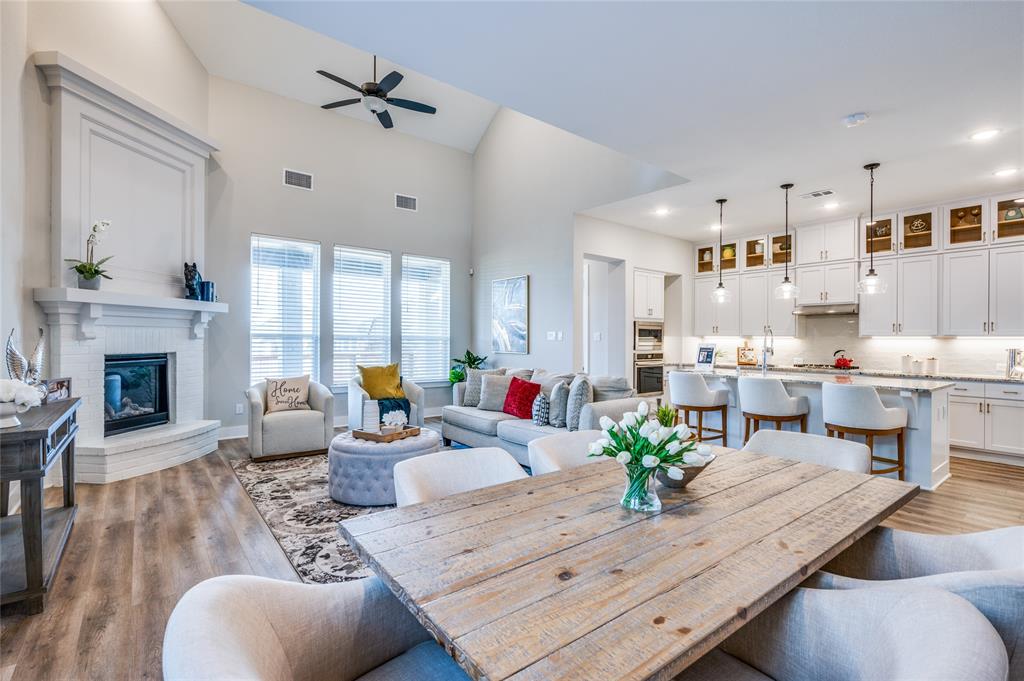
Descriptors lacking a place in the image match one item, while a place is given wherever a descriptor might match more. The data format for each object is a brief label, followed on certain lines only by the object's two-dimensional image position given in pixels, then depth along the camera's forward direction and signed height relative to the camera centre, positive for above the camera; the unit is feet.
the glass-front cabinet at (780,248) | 21.11 +4.15
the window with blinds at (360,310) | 22.03 +1.48
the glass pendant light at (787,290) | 16.10 +1.73
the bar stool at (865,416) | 11.99 -1.89
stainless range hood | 19.78 +1.31
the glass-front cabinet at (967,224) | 16.60 +4.14
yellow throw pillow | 18.65 -1.66
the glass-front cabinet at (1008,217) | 15.94 +4.17
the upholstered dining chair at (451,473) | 5.37 -1.59
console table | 6.65 -2.39
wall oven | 22.02 -1.51
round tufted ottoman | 11.27 -3.04
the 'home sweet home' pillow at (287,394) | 17.08 -1.88
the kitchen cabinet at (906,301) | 17.54 +1.53
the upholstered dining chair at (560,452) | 6.72 -1.59
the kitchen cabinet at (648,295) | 22.09 +2.17
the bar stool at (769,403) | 13.73 -1.77
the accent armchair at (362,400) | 17.54 -2.23
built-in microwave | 22.00 +0.21
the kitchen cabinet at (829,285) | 19.39 +2.33
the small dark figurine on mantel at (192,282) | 16.75 +2.07
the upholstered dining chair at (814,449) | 6.67 -1.62
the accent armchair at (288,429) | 15.56 -2.91
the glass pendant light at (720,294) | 17.49 +1.73
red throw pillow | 15.38 -1.82
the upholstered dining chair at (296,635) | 2.46 -1.96
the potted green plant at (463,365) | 23.30 -1.17
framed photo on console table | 9.86 -1.02
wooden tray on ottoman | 11.77 -2.36
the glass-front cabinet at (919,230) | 17.60 +4.15
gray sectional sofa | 12.84 -2.57
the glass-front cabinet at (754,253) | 22.21 +4.16
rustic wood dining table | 2.65 -1.66
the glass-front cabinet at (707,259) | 24.11 +4.15
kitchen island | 12.39 -2.02
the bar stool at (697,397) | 15.43 -1.78
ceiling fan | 15.93 +8.50
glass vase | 4.76 -1.53
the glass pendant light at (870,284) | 14.11 +1.72
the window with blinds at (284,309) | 19.93 +1.40
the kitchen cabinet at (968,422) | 15.71 -2.68
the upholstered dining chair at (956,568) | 3.26 -1.95
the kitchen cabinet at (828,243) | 19.40 +4.10
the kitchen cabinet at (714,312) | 23.09 +1.45
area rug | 8.53 -3.92
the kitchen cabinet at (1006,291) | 15.79 +1.66
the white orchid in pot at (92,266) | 13.29 +2.09
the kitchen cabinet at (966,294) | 16.48 +1.67
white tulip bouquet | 4.68 -1.10
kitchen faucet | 21.70 -0.02
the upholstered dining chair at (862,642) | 2.51 -1.94
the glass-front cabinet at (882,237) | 18.58 +4.08
